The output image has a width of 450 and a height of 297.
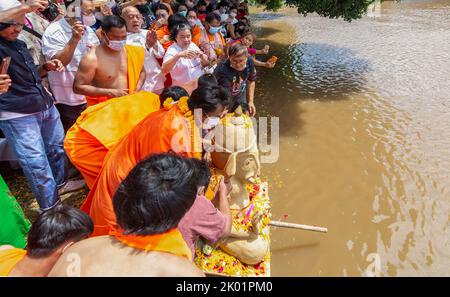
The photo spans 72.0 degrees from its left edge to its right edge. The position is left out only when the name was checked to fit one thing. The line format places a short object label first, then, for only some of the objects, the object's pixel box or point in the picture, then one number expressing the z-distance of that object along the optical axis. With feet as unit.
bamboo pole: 10.27
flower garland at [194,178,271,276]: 8.73
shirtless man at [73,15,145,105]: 10.44
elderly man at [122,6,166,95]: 13.43
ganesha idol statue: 8.85
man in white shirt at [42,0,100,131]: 11.19
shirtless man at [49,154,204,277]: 4.37
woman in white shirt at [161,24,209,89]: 13.01
